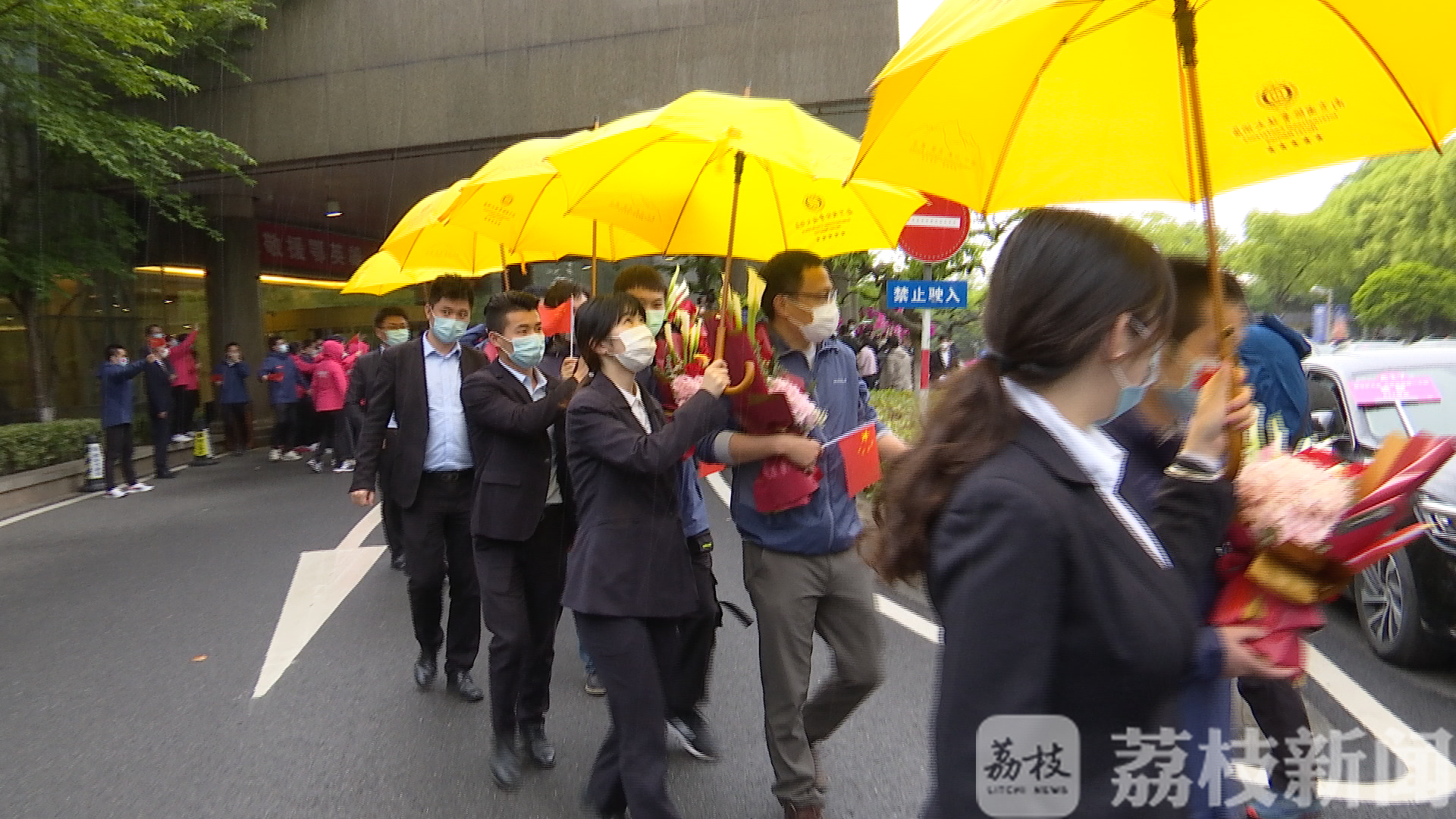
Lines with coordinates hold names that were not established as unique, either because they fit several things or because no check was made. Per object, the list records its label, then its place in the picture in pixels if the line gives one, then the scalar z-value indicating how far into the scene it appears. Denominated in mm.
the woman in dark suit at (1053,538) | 1406
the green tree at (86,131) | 13305
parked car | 4672
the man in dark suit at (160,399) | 13070
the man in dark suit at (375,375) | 6152
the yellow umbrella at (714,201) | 4309
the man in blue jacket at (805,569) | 3424
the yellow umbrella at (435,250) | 5910
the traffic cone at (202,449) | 15852
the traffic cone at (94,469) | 12820
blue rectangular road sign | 9125
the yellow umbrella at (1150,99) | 2512
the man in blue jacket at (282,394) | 15148
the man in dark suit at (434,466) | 4863
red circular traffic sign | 7949
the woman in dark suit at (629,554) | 3188
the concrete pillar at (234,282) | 21703
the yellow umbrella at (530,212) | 4617
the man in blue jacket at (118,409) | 12125
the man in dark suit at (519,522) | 4090
